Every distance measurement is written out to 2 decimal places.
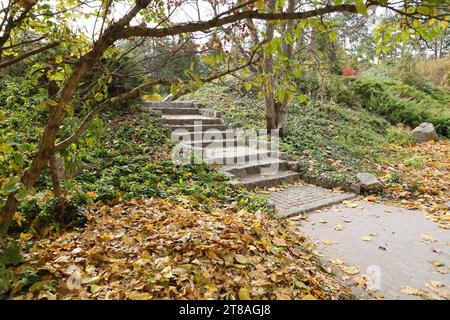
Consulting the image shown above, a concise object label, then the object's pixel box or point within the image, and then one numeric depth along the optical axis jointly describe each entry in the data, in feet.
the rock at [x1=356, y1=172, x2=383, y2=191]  18.71
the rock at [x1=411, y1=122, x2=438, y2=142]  32.76
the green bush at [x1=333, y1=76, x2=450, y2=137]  37.19
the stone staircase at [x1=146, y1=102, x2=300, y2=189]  19.67
